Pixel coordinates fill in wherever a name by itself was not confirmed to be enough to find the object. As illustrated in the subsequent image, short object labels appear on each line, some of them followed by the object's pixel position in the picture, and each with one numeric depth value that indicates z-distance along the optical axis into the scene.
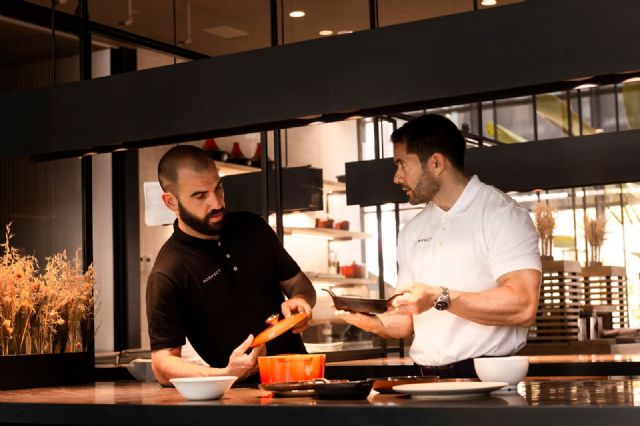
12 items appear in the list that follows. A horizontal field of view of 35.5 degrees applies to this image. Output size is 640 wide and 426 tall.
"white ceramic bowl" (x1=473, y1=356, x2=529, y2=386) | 2.35
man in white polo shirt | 2.90
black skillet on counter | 2.28
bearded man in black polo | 3.19
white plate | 2.12
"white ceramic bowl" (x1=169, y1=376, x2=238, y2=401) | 2.32
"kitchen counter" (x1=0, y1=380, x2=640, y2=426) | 1.91
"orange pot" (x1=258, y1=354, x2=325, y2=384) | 2.59
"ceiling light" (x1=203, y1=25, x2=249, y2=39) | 7.20
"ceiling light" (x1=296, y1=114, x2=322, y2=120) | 2.62
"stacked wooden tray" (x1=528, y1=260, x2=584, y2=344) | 6.52
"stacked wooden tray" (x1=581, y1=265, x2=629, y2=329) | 6.77
